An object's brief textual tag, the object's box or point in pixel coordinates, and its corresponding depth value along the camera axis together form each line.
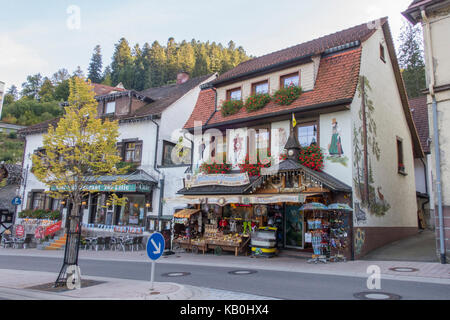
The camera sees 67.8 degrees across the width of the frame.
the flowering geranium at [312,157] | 13.98
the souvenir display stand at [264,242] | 14.43
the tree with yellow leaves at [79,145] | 11.45
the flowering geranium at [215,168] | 17.11
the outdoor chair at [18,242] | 21.62
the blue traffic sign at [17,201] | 23.44
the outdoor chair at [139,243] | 19.28
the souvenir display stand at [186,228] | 16.86
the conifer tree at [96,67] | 82.62
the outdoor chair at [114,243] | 19.33
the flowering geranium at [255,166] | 15.54
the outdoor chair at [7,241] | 21.96
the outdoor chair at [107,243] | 19.69
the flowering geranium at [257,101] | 16.48
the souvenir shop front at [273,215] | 12.89
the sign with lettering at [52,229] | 21.67
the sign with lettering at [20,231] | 23.00
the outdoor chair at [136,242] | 19.17
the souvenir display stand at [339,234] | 12.81
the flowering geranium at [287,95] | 15.42
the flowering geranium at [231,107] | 17.64
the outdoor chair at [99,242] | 19.41
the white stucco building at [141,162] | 20.08
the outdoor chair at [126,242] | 18.80
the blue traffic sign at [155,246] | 7.34
